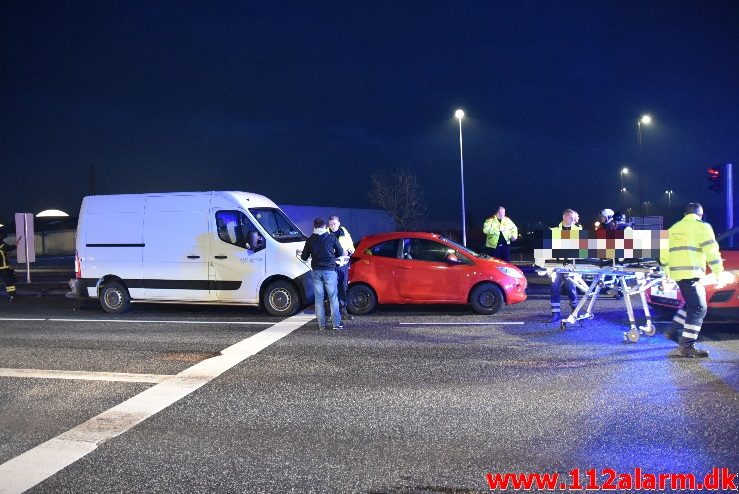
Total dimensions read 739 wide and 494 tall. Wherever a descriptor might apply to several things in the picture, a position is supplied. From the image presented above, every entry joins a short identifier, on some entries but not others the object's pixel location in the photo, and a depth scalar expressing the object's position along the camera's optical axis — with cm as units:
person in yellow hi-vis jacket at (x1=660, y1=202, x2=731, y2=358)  741
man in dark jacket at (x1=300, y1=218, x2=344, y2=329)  973
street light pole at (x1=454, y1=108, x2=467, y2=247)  2598
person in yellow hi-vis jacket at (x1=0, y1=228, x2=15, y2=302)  1459
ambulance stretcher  855
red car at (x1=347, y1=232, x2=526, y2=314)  1105
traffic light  1775
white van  1123
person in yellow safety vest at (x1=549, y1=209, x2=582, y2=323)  980
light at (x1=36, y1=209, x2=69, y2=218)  5465
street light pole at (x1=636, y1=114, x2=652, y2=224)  2606
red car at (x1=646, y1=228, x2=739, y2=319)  872
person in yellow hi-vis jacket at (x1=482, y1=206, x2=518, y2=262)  1576
